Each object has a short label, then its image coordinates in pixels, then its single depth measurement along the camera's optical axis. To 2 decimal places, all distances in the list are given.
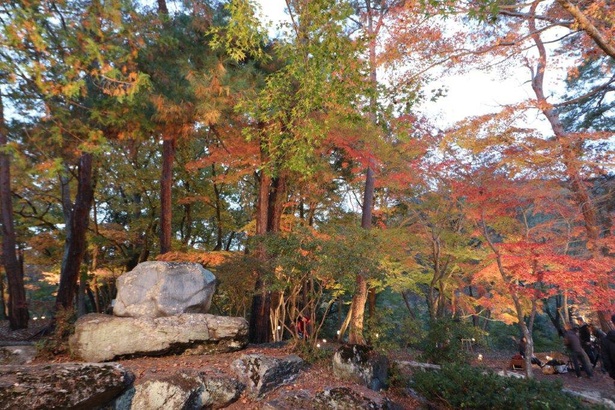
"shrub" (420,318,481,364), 7.43
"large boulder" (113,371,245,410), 4.64
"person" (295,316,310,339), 9.34
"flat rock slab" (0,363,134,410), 3.73
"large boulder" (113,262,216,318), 6.22
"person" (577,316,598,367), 9.17
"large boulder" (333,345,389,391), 6.05
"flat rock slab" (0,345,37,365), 5.48
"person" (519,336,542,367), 9.44
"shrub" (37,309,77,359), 5.73
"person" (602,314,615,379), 6.46
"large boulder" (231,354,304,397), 5.50
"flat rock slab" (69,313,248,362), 5.62
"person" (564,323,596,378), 8.60
